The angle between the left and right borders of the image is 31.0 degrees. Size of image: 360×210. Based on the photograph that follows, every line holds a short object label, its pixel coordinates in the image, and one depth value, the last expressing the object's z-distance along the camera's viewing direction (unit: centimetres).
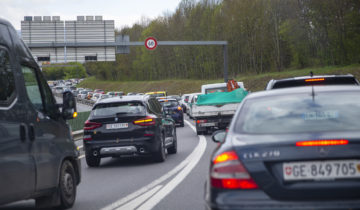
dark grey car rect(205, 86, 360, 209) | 450
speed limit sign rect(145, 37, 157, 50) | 4227
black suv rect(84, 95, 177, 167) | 1400
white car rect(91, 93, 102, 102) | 8397
